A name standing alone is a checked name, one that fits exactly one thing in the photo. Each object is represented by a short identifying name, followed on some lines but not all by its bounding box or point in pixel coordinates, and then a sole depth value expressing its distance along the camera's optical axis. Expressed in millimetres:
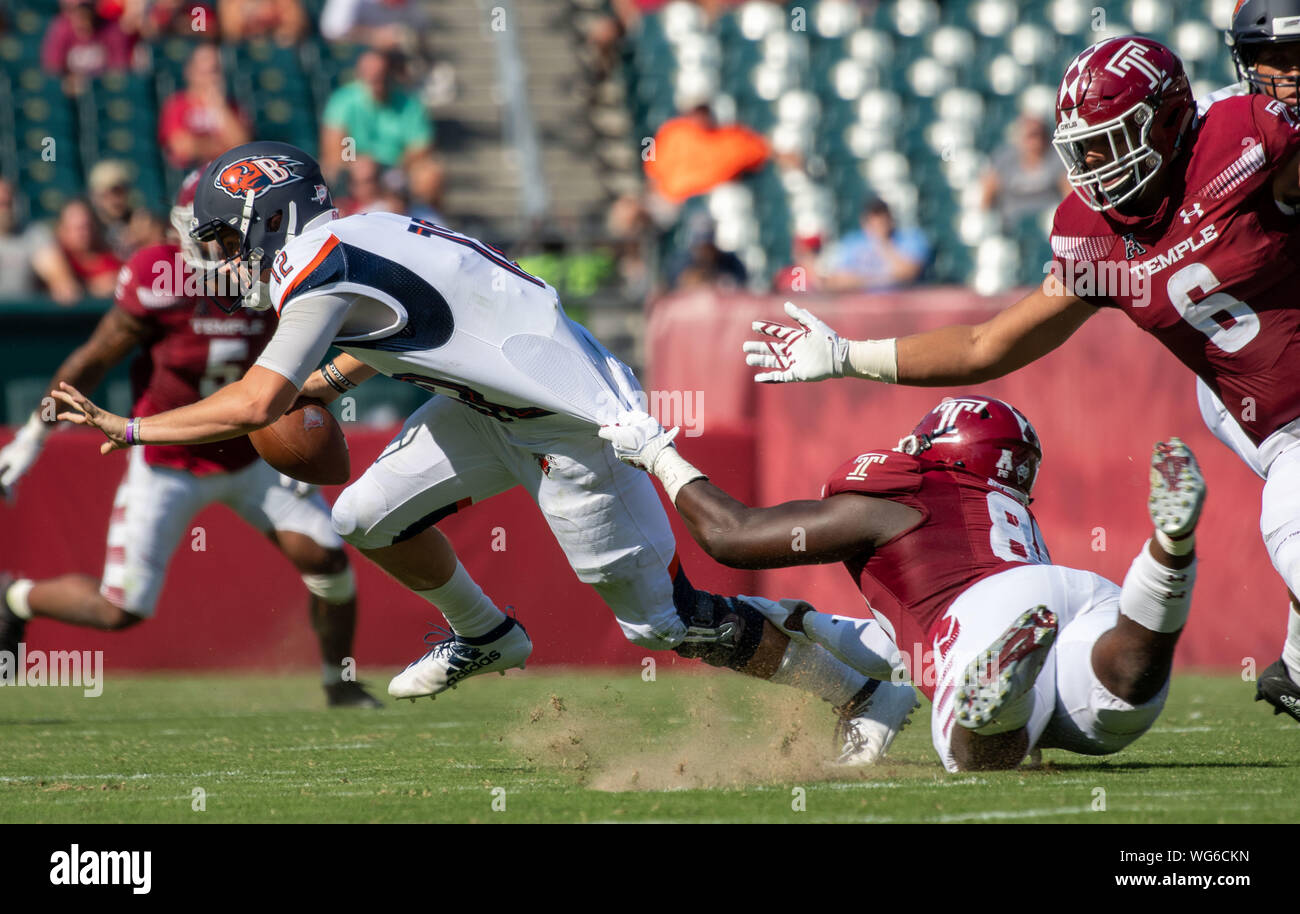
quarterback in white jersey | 4648
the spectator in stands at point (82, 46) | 12070
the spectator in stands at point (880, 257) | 10719
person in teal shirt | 11922
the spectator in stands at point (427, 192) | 11242
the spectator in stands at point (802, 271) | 10062
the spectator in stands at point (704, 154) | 12094
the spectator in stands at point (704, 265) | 10531
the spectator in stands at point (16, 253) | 9922
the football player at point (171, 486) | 6863
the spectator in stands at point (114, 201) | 10109
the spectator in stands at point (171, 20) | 12359
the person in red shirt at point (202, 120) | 11438
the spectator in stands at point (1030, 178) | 11109
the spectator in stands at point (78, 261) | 9938
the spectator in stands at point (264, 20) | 12898
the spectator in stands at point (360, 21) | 13109
